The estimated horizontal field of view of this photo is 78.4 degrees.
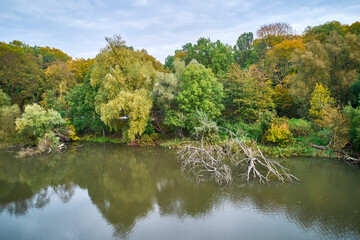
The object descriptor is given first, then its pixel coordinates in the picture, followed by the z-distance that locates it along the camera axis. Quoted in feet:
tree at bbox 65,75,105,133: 79.66
